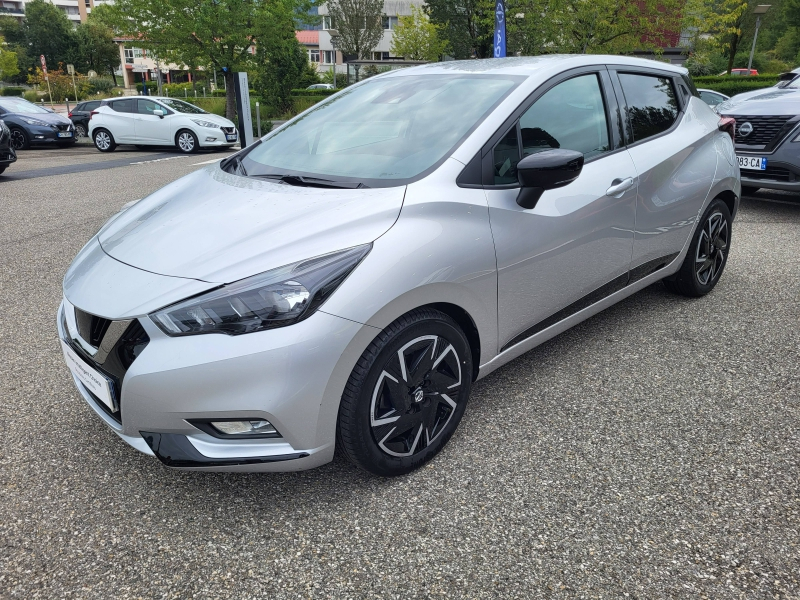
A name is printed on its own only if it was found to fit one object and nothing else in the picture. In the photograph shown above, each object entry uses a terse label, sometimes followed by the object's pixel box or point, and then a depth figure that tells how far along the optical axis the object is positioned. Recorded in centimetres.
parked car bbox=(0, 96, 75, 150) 1584
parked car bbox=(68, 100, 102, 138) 1911
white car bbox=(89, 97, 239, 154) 1550
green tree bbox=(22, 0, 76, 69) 6625
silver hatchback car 203
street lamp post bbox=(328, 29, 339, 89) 5512
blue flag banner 1207
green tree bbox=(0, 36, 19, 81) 5159
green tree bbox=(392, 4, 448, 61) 3775
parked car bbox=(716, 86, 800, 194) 662
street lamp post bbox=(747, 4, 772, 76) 2753
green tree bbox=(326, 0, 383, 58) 5281
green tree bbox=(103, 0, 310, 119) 2445
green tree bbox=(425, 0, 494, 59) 4122
